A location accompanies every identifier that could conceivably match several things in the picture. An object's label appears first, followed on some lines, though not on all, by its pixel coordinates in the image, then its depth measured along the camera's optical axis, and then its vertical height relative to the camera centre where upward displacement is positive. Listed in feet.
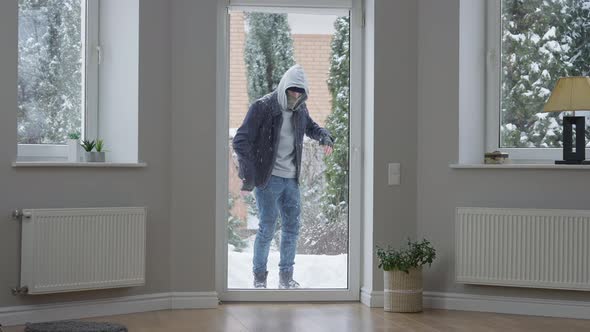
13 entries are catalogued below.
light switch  18.72 +0.13
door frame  18.95 +0.39
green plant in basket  17.85 -1.63
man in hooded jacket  19.19 +0.48
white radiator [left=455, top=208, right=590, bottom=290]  17.37 -1.38
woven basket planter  17.87 -2.32
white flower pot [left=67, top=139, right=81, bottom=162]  17.60 +0.54
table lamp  17.48 +1.55
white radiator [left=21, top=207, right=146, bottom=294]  16.25 -1.43
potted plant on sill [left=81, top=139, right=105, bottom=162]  17.60 +0.51
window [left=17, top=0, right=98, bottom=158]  17.44 +2.14
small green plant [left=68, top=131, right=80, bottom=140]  17.62 +0.83
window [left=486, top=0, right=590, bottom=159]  18.94 +2.62
